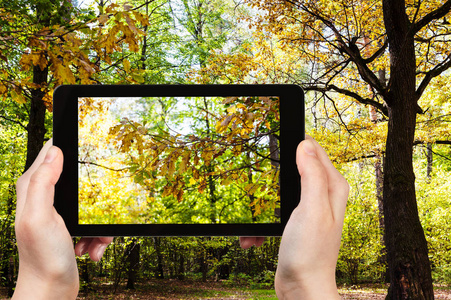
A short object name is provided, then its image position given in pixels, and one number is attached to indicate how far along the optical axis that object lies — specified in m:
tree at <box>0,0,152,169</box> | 2.99
